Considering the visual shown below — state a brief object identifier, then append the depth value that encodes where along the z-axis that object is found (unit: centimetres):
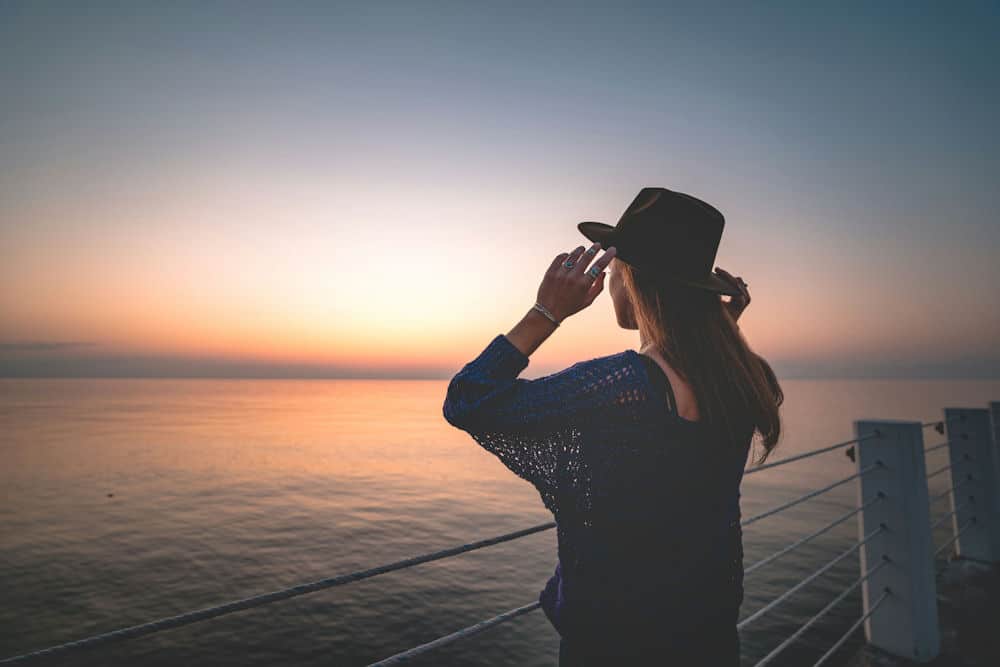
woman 101
